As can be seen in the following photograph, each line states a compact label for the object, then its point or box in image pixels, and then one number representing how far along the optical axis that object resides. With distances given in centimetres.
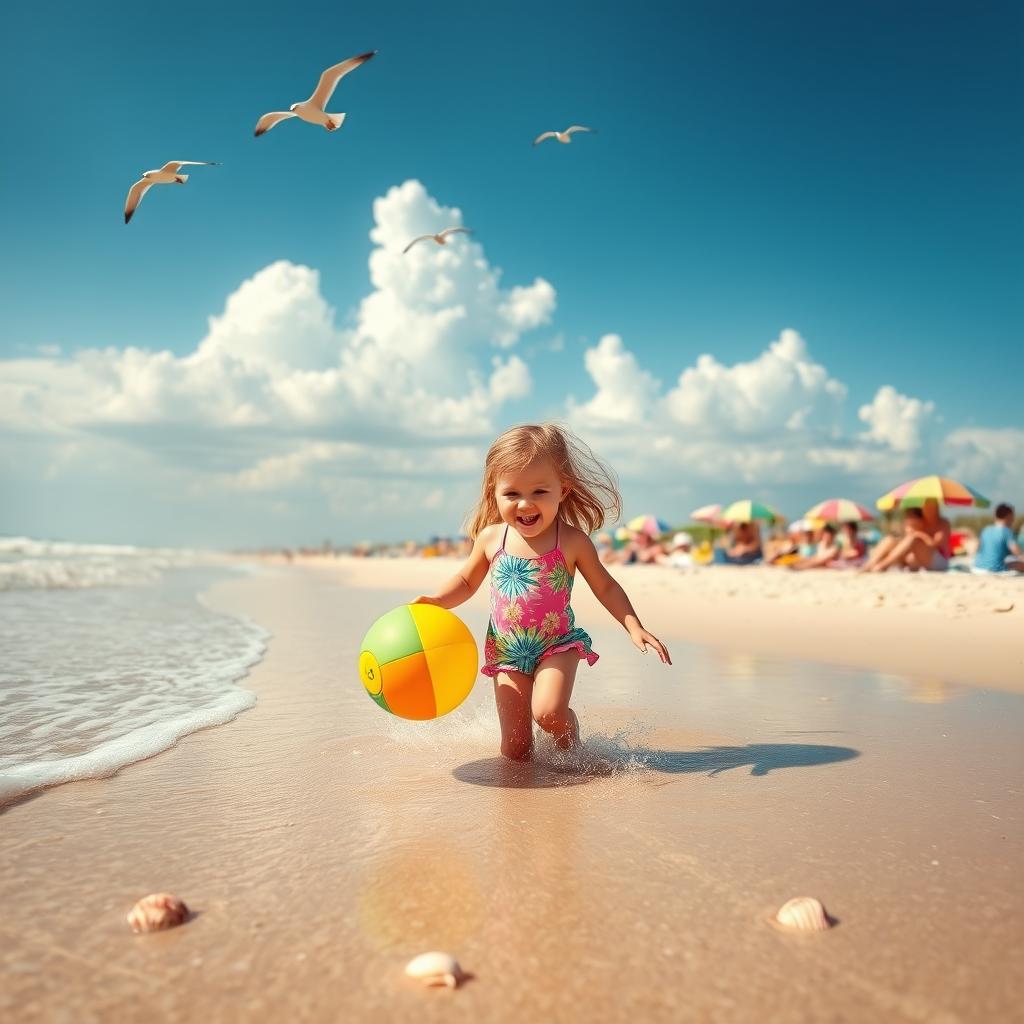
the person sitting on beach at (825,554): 1928
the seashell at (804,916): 212
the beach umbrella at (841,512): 2206
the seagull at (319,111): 838
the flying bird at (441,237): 1173
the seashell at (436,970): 186
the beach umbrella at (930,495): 1686
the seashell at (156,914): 214
